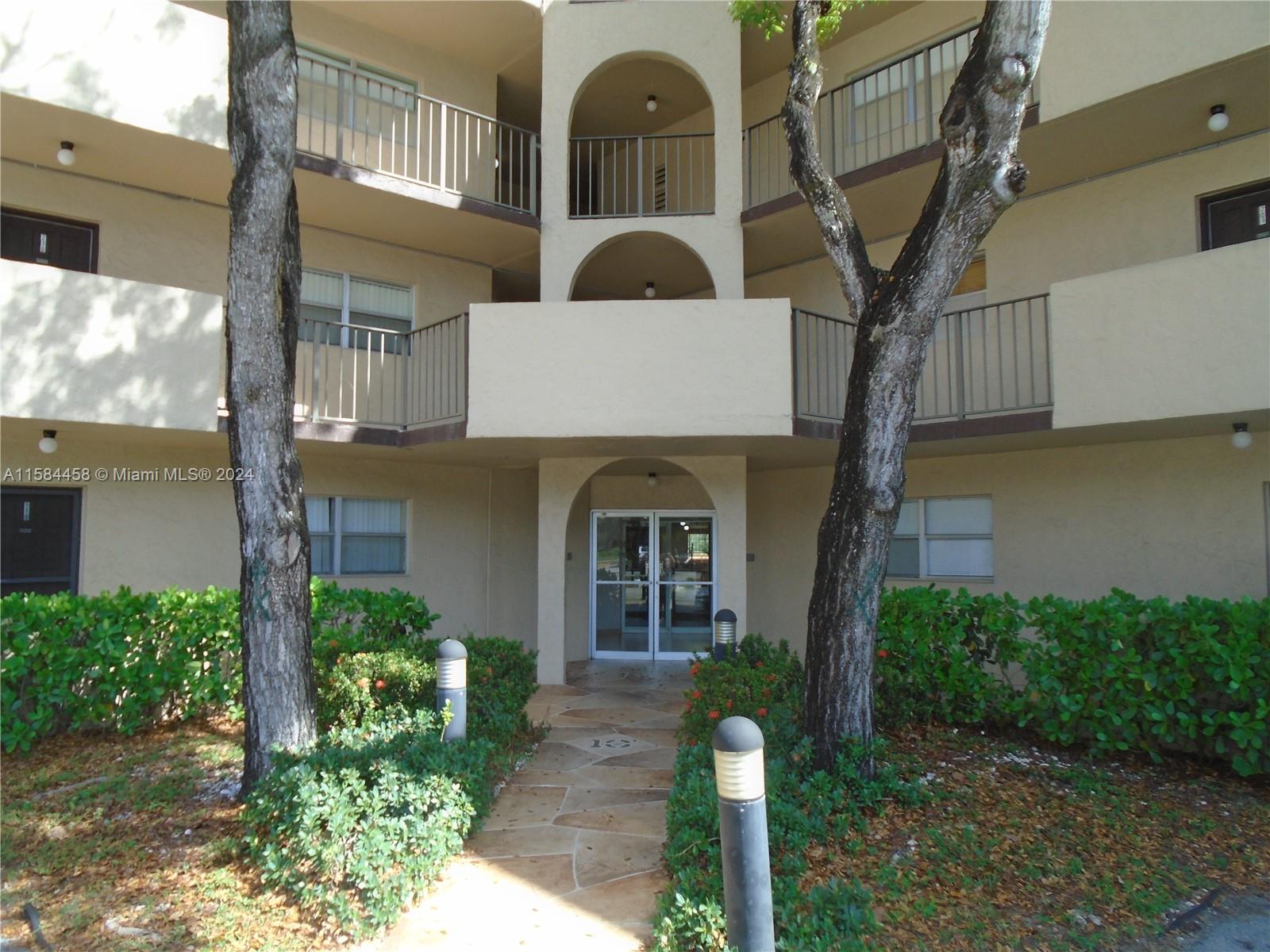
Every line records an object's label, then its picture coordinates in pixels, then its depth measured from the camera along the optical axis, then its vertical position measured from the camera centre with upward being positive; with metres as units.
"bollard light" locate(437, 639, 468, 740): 6.89 -1.20
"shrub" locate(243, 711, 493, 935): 4.83 -1.71
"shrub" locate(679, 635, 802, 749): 6.78 -1.43
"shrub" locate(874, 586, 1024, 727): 7.77 -1.15
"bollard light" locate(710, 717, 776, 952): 3.79 -1.32
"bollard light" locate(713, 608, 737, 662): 9.85 -1.09
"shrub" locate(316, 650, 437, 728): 7.50 -1.35
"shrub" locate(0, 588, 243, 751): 7.56 -1.16
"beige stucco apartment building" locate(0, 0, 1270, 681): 8.88 +2.42
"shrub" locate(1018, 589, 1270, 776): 6.41 -1.12
